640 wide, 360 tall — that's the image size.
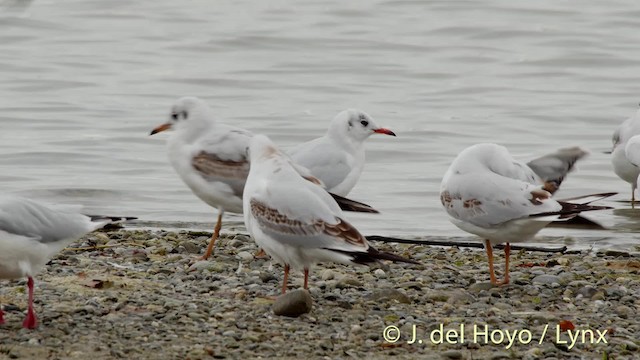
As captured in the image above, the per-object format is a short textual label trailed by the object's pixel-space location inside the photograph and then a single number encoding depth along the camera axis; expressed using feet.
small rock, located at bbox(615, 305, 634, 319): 45.39
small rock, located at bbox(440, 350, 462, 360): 39.24
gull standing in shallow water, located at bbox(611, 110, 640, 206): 78.33
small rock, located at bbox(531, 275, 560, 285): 51.23
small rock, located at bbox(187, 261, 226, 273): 52.47
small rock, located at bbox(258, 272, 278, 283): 50.93
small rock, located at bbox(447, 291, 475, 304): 47.24
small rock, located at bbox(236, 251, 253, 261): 56.16
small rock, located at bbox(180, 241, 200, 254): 58.90
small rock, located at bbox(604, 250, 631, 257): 61.72
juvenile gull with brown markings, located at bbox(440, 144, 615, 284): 49.52
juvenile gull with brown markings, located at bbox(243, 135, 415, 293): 45.60
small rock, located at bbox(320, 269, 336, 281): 51.09
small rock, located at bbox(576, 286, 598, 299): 48.66
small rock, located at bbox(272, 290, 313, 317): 43.83
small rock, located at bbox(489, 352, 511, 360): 39.22
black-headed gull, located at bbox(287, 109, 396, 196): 60.39
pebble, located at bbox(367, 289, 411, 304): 46.73
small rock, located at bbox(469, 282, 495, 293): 50.19
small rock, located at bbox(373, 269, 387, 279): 52.44
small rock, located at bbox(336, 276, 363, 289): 49.29
